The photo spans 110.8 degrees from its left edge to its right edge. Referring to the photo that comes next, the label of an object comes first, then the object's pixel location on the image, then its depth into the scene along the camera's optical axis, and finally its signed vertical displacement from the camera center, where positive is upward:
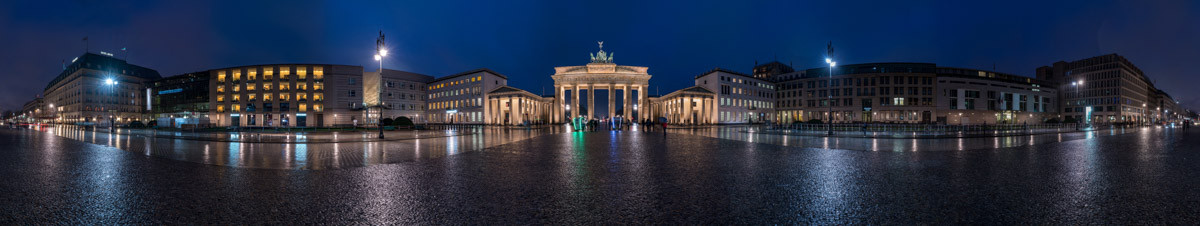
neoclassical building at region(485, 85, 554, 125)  72.12 +1.65
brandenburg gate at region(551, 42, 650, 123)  78.94 +6.70
